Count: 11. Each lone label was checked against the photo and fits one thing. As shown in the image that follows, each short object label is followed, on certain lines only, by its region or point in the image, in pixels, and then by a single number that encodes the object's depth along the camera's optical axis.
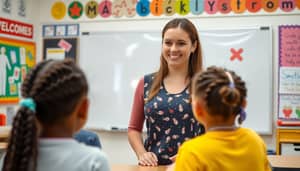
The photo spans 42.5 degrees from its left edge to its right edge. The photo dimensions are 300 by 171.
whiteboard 3.79
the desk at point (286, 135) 3.66
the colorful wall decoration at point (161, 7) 3.81
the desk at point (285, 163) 2.15
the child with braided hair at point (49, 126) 0.92
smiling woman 1.58
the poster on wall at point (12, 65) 3.84
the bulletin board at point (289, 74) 3.73
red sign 3.84
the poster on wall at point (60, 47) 4.28
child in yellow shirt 1.09
